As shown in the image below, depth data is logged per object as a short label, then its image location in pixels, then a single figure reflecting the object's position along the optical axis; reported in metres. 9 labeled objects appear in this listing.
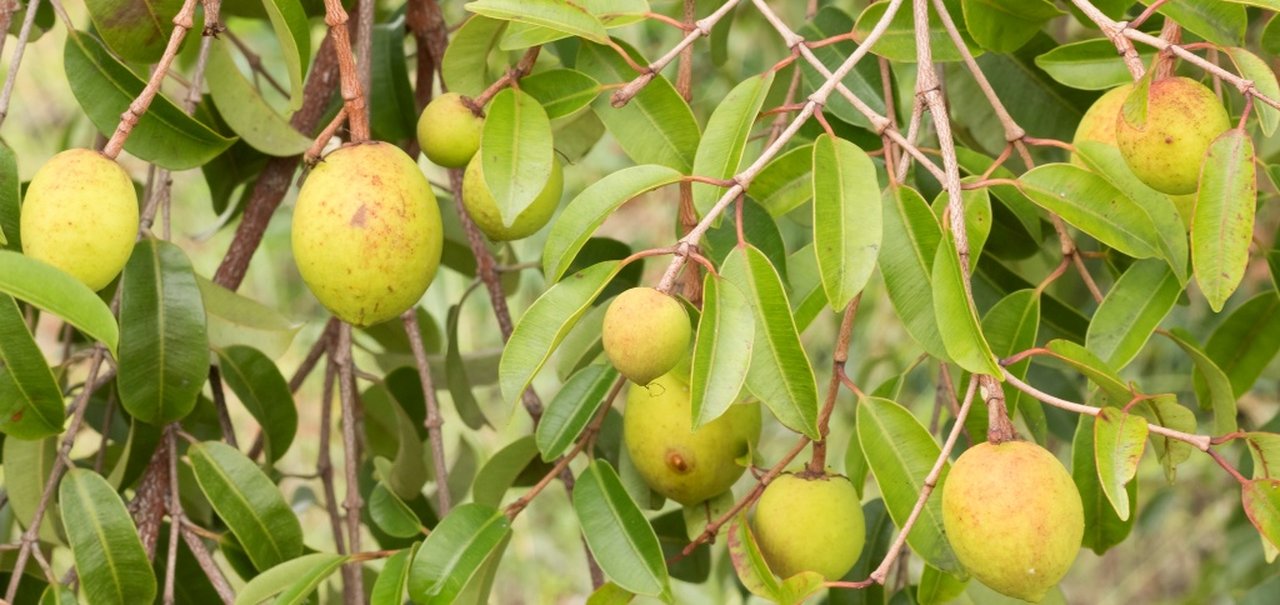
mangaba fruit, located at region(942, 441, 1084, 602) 0.99
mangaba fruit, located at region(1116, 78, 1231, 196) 1.02
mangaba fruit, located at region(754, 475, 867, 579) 1.09
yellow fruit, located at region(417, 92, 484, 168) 1.10
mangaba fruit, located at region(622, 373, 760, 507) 1.11
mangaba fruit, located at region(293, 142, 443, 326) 1.04
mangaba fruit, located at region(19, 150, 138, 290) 1.02
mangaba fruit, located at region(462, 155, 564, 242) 1.09
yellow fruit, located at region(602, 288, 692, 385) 1.00
